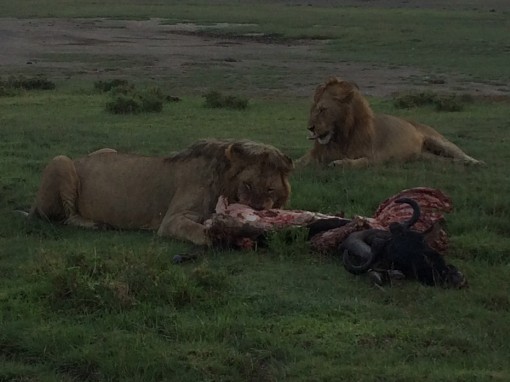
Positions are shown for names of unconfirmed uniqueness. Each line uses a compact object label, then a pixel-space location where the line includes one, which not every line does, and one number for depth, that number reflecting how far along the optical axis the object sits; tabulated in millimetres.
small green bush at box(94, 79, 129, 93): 20997
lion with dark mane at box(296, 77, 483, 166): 11625
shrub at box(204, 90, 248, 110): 17859
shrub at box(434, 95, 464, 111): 17484
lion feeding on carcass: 7781
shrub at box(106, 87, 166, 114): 17156
